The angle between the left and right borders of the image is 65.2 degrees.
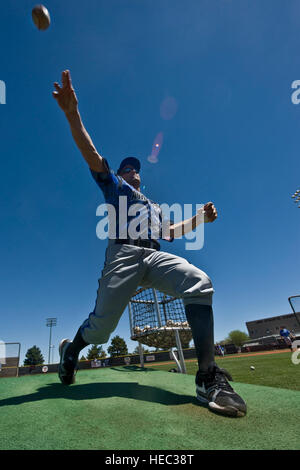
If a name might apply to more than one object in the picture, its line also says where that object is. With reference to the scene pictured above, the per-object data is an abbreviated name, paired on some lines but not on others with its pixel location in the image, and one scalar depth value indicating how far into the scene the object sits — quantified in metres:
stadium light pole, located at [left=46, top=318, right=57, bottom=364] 58.72
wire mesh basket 4.72
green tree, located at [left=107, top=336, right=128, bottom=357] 63.78
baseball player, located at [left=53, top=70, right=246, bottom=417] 1.84
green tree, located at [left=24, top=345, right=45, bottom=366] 72.25
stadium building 60.72
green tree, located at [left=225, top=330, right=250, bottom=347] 69.65
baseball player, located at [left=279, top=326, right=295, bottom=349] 20.80
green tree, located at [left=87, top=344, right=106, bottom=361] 62.56
